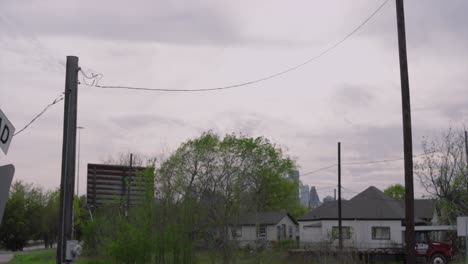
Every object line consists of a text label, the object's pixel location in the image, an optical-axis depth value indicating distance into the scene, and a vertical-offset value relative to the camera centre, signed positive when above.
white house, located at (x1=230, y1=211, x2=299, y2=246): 67.31 -1.32
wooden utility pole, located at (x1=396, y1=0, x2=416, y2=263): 16.36 +2.08
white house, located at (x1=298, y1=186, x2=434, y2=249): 54.69 -0.39
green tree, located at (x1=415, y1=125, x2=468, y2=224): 33.47 +1.81
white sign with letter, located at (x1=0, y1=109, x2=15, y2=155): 6.59 +0.85
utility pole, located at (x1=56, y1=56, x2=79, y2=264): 14.94 +1.29
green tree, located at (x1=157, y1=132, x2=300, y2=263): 25.52 +1.49
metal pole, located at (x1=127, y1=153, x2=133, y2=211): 27.24 +1.24
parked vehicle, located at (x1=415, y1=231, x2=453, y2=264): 38.06 -2.17
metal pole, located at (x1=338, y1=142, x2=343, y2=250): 45.17 +2.65
